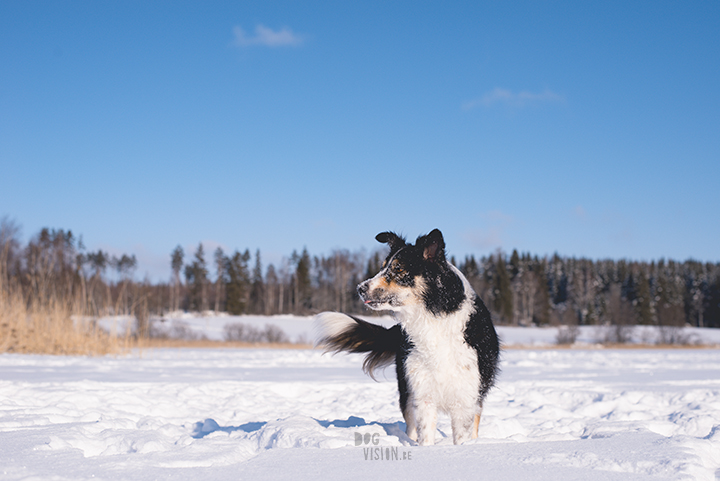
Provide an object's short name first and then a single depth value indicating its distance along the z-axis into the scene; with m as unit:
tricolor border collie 3.60
